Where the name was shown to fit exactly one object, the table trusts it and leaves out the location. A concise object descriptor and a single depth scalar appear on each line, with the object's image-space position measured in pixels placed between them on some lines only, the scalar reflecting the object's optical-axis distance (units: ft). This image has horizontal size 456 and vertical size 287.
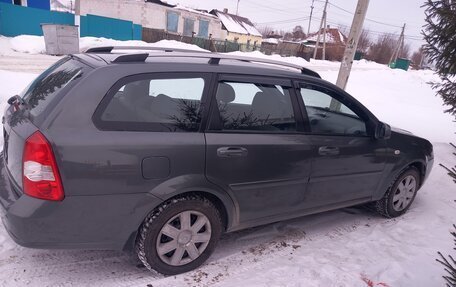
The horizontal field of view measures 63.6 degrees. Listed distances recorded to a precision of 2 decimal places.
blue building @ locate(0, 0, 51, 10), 80.38
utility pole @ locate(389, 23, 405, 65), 169.38
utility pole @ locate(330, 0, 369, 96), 22.16
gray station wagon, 8.03
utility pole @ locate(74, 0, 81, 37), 69.26
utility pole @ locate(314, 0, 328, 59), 134.51
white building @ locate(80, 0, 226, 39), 119.14
